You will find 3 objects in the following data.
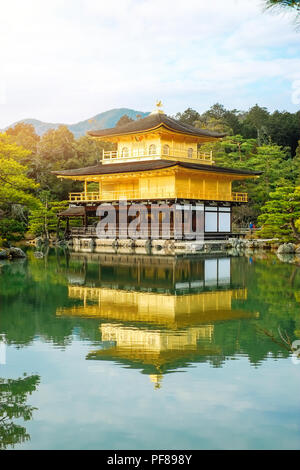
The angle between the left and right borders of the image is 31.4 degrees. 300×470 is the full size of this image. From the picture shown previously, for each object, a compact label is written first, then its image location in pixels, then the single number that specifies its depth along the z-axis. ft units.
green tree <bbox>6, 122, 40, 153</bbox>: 158.61
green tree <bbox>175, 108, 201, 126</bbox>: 212.64
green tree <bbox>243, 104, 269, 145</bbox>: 178.72
